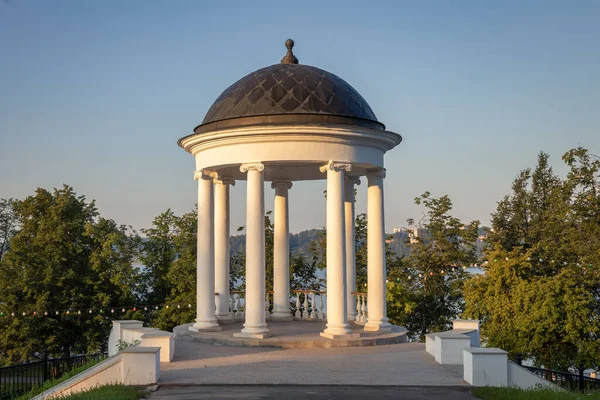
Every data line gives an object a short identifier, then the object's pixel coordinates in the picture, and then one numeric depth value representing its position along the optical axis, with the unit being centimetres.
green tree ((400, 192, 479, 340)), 4428
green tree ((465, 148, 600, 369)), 3472
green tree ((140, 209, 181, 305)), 4641
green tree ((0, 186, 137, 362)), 4234
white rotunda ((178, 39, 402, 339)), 2342
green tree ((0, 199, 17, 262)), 6438
